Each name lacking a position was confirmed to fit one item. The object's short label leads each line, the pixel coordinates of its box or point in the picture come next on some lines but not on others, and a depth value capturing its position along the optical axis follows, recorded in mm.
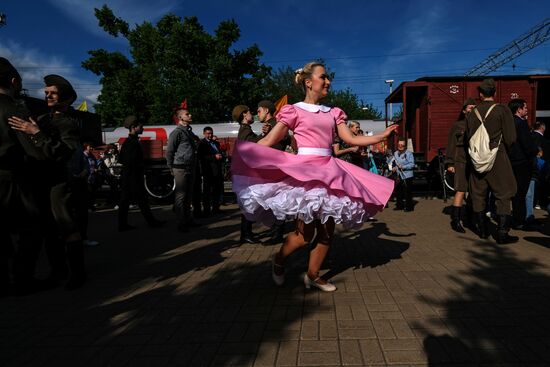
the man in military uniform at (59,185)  3629
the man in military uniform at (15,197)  3320
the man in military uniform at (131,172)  6762
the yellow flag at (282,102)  8642
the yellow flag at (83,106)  19159
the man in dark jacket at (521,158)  5660
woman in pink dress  3059
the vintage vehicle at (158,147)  11938
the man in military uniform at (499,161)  5070
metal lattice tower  24347
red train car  11672
